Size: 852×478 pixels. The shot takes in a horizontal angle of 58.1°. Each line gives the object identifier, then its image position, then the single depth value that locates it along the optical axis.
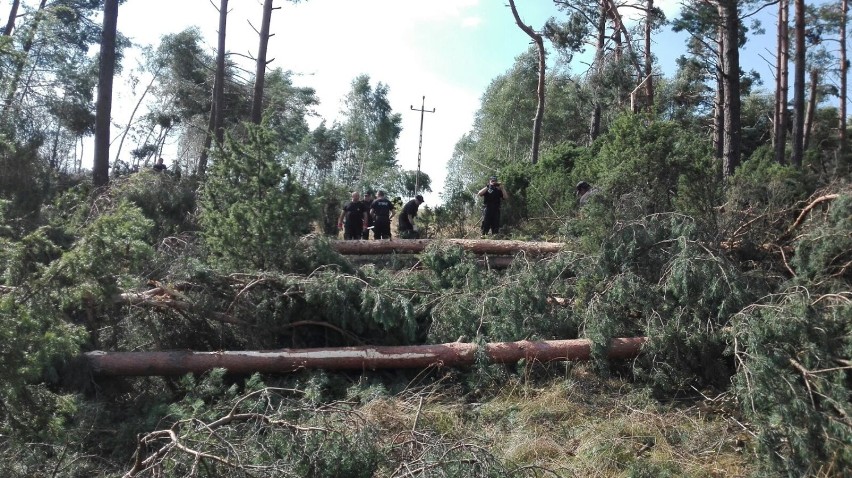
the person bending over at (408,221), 12.87
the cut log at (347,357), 6.43
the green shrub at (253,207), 7.91
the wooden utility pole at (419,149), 25.67
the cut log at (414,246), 10.66
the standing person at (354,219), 12.54
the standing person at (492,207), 12.92
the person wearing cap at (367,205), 12.75
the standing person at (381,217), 12.34
